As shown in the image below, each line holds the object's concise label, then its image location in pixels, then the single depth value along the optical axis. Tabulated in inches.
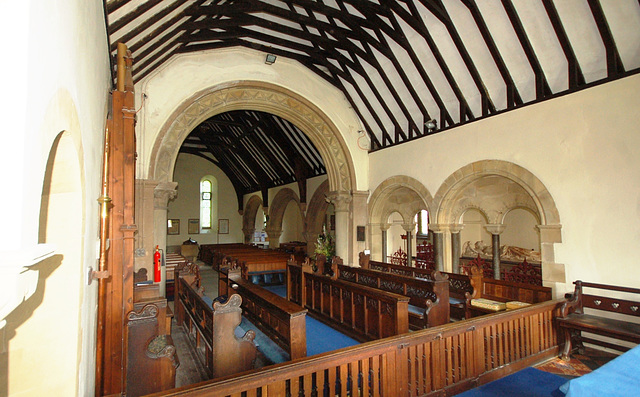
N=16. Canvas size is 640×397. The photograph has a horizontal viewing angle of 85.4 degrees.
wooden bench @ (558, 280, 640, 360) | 143.0
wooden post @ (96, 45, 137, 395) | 111.7
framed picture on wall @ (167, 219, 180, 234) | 653.4
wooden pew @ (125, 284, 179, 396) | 109.0
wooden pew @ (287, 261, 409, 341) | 153.0
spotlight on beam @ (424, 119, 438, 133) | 269.7
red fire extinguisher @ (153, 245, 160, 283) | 226.7
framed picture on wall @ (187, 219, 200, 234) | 674.2
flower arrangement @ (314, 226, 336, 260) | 350.9
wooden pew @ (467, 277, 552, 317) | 181.8
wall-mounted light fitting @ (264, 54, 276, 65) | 288.5
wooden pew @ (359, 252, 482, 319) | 197.2
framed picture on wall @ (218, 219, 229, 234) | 699.2
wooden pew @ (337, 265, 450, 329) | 168.2
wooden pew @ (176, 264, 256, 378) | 115.9
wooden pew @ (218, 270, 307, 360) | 126.5
